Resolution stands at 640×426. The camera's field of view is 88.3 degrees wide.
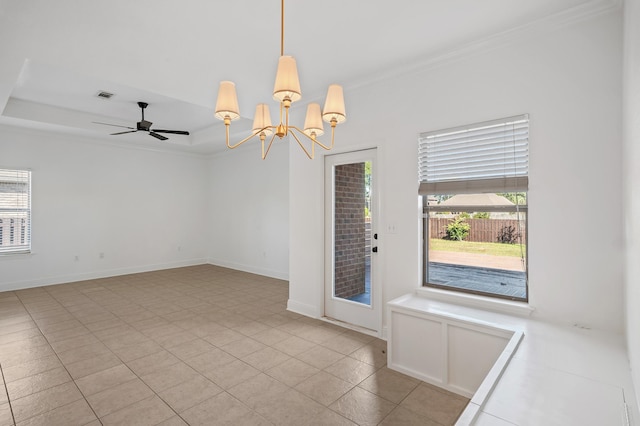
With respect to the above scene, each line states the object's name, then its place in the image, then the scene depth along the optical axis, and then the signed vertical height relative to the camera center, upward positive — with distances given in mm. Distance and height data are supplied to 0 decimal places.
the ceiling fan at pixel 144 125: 5016 +1401
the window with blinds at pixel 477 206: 2748 +98
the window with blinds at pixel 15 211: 5824 +82
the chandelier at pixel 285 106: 1889 +741
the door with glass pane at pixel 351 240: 3777 -280
